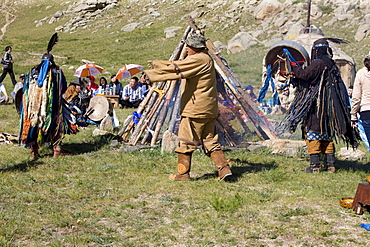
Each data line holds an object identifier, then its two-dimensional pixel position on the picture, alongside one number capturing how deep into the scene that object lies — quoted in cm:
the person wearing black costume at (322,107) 653
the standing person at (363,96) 584
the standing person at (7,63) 1570
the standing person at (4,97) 1472
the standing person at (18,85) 1369
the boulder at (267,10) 3159
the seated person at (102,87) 1545
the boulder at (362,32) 2354
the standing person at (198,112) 593
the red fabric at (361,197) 466
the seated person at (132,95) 1509
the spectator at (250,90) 1222
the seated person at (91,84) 1540
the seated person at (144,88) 1513
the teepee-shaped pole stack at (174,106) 866
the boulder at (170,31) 3297
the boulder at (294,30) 2472
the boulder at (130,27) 3828
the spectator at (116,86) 1559
